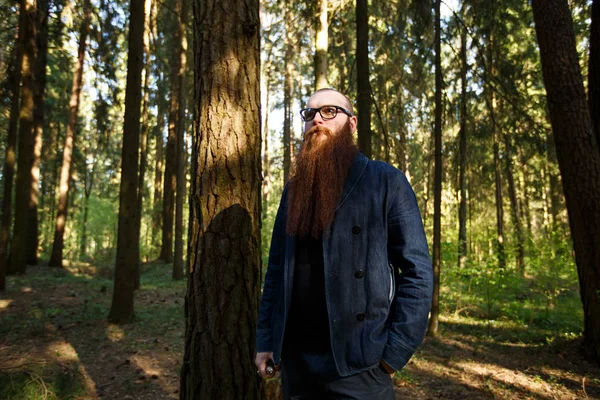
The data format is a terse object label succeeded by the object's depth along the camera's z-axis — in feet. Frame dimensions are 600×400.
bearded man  5.48
